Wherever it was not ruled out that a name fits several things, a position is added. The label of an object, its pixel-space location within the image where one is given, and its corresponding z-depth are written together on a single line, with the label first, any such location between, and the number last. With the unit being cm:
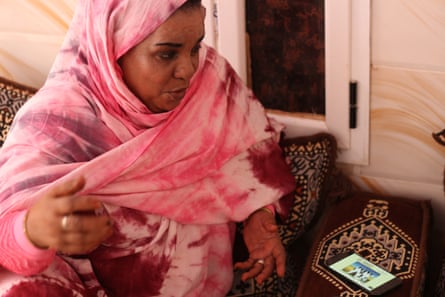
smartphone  207
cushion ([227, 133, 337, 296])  229
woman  179
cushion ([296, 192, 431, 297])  212
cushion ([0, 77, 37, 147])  261
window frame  228
